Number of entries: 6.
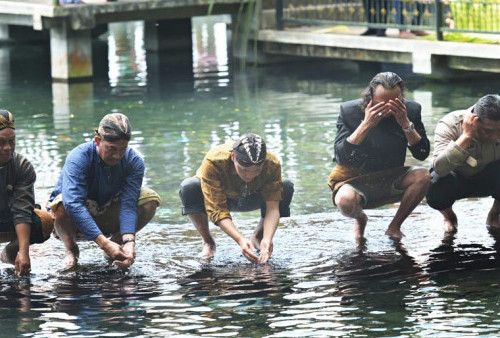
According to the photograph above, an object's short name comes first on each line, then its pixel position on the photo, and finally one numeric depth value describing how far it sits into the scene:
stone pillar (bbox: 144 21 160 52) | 29.46
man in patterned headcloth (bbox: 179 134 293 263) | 9.83
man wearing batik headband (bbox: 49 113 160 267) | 9.71
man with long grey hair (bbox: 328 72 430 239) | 10.29
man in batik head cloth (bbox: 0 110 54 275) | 9.59
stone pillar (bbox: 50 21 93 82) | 23.65
